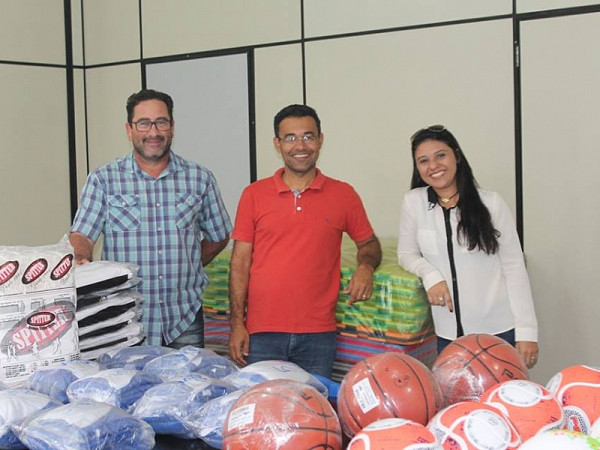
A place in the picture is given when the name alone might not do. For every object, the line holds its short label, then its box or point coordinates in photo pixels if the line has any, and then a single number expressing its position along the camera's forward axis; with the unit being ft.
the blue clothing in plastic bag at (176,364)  8.00
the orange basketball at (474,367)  6.83
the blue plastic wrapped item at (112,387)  7.17
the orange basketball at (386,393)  6.17
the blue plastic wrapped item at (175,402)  6.85
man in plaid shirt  11.14
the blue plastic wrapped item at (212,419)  6.56
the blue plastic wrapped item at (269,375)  7.35
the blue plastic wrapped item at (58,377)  7.54
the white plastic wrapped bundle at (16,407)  6.75
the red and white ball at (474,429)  5.32
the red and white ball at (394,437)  5.11
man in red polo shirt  10.97
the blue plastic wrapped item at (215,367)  8.16
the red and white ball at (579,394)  6.12
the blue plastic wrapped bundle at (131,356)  8.47
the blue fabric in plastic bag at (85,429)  6.21
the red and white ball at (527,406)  5.73
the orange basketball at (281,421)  5.66
